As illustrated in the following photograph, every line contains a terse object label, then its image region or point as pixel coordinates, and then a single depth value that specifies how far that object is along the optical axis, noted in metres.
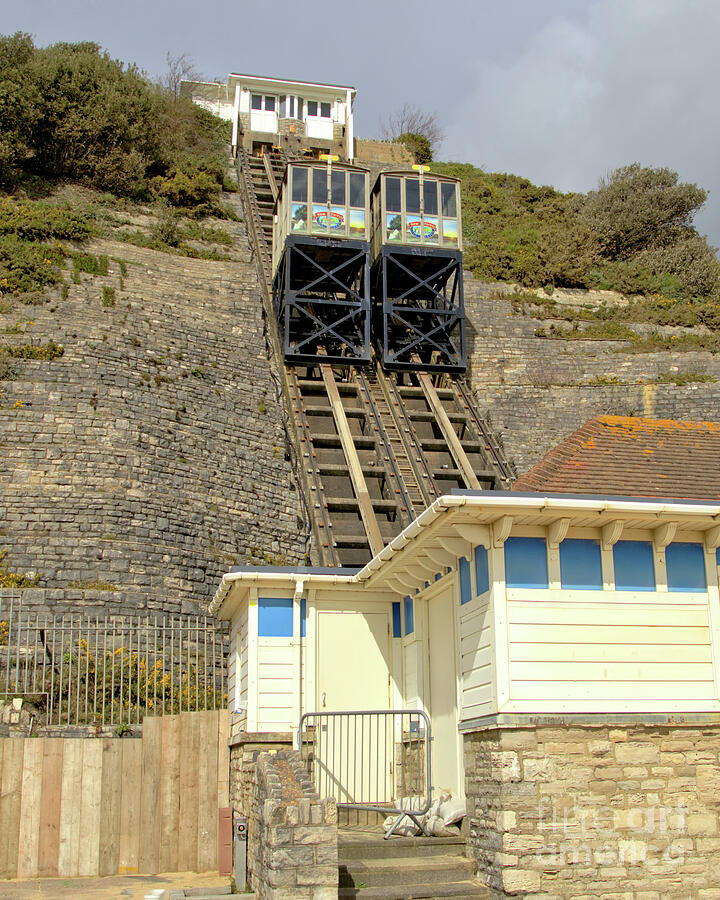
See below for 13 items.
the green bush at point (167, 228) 26.39
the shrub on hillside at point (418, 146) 44.09
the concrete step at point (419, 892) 7.52
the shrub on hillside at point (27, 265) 20.98
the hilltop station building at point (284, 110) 40.25
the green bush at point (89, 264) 22.69
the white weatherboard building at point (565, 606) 7.77
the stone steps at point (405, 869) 7.57
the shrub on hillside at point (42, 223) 23.47
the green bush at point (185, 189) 29.27
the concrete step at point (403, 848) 8.08
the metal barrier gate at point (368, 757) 9.64
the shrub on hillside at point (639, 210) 33.78
